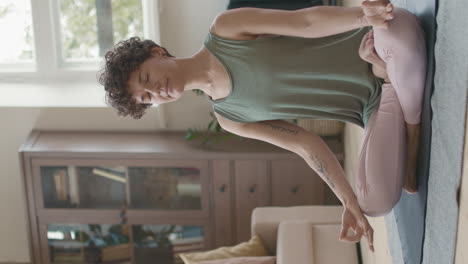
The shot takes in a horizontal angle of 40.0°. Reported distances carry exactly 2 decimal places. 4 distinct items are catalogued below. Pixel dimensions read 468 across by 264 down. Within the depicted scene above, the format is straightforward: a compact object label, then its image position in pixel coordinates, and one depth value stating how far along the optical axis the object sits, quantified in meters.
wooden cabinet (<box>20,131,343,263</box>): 3.93
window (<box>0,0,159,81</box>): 4.28
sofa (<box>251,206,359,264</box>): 3.23
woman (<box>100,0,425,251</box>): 1.64
